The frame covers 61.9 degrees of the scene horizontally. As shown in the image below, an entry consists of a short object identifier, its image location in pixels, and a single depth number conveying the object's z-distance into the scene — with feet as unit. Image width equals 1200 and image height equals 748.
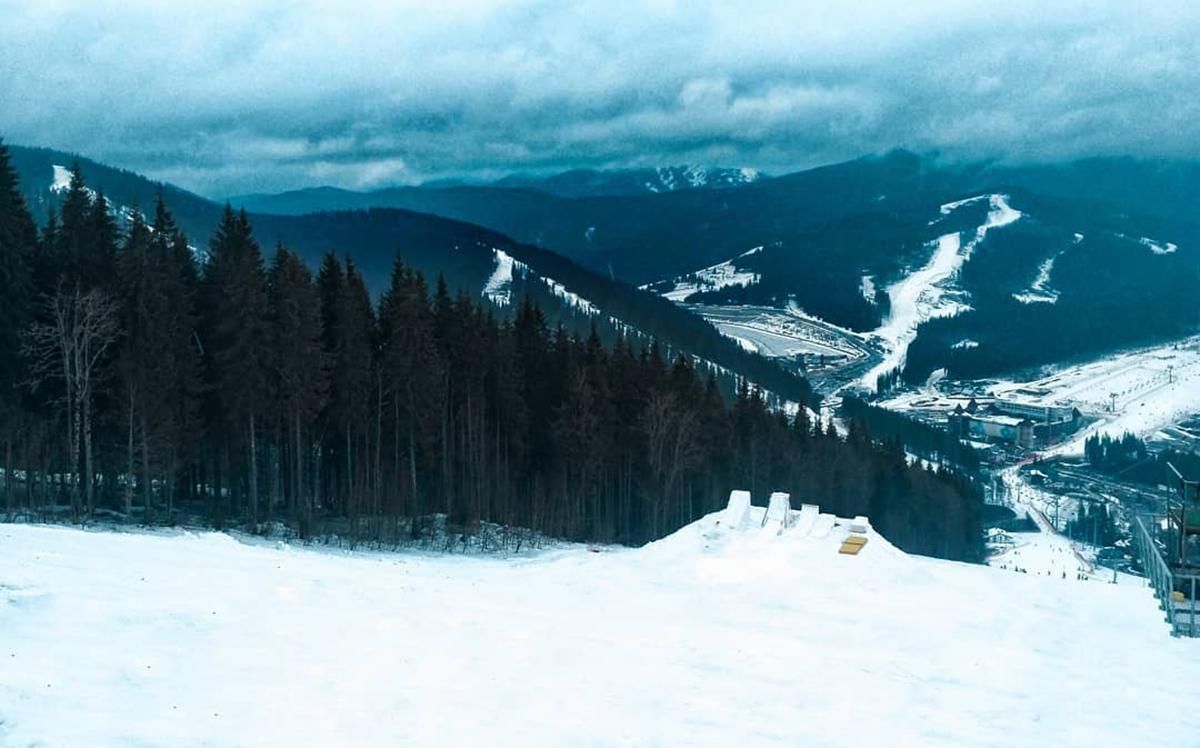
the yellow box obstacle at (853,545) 100.68
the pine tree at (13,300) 126.21
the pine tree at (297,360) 132.46
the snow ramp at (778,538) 98.99
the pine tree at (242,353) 129.08
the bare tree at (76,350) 115.44
